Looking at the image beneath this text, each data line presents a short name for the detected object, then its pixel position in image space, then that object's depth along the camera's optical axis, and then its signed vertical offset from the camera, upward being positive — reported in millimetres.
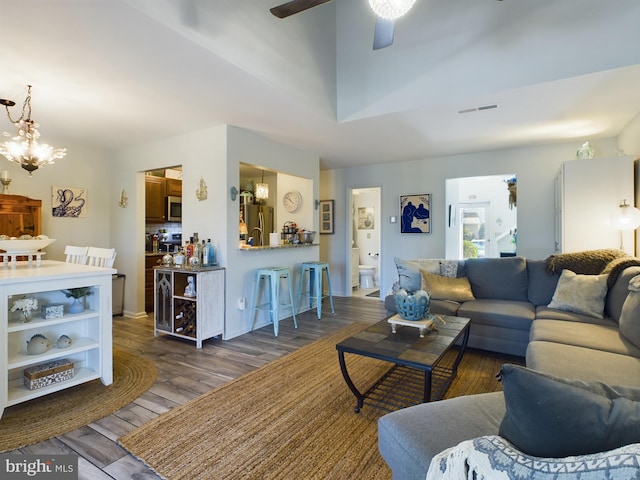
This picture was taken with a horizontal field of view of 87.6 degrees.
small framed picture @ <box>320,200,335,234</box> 6273 +340
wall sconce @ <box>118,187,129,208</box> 4629 +488
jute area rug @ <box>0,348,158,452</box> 1905 -1133
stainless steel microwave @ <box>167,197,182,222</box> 5398 +424
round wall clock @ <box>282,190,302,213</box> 5402 +558
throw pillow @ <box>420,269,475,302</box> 3479 -570
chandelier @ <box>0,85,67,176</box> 2947 +793
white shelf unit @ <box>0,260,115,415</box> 2061 -670
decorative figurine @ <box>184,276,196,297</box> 3496 -569
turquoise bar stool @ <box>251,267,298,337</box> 3784 -651
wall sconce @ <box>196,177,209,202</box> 3787 +492
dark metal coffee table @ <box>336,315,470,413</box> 1858 -690
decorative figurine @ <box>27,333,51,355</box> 2232 -739
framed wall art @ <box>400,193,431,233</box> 5449 +340
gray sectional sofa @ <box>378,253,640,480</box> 1156 -692
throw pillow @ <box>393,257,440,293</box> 3641 -407
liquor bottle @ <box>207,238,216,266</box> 3648 -214
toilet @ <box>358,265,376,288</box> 7023 -870
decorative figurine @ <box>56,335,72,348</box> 2365 -759
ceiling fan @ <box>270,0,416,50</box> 1800 +1261
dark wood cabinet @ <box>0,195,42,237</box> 3766 +235
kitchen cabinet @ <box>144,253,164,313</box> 4730 -642
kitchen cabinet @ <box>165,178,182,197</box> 5461 +798
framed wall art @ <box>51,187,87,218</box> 4297 +445
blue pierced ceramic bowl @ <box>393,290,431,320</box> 2363 -505
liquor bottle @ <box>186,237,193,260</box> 3678 -168
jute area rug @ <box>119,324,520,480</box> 1626 -1135
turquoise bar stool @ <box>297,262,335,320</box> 4480 -668
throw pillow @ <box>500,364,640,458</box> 699 -399
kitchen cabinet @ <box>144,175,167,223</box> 5125 +574
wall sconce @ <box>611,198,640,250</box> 3252 +152
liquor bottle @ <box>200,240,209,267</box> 3601 -231
